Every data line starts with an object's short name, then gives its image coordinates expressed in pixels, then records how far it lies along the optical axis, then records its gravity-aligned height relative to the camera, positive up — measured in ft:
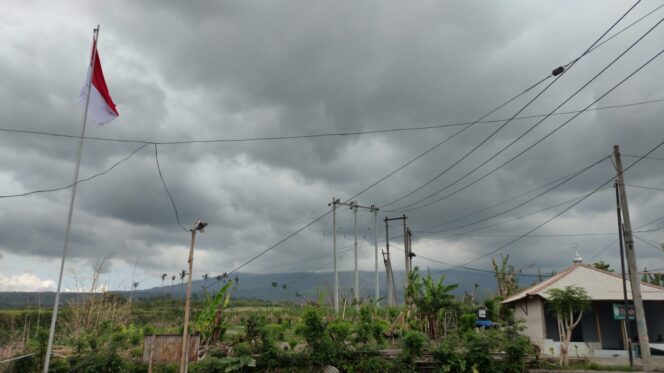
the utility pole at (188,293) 34.78 +0.79
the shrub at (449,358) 51.42 -5.72
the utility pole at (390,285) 104.67 +4.62
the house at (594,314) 69.21 -1.18
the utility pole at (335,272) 86.58 +6.29
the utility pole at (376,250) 105.46 +13.38
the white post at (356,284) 96.69 +4.52
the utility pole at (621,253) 57.77 +7.13
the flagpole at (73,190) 38.68 +10.13
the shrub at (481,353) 51.72 -5.11
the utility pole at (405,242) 98.27 +14.33
